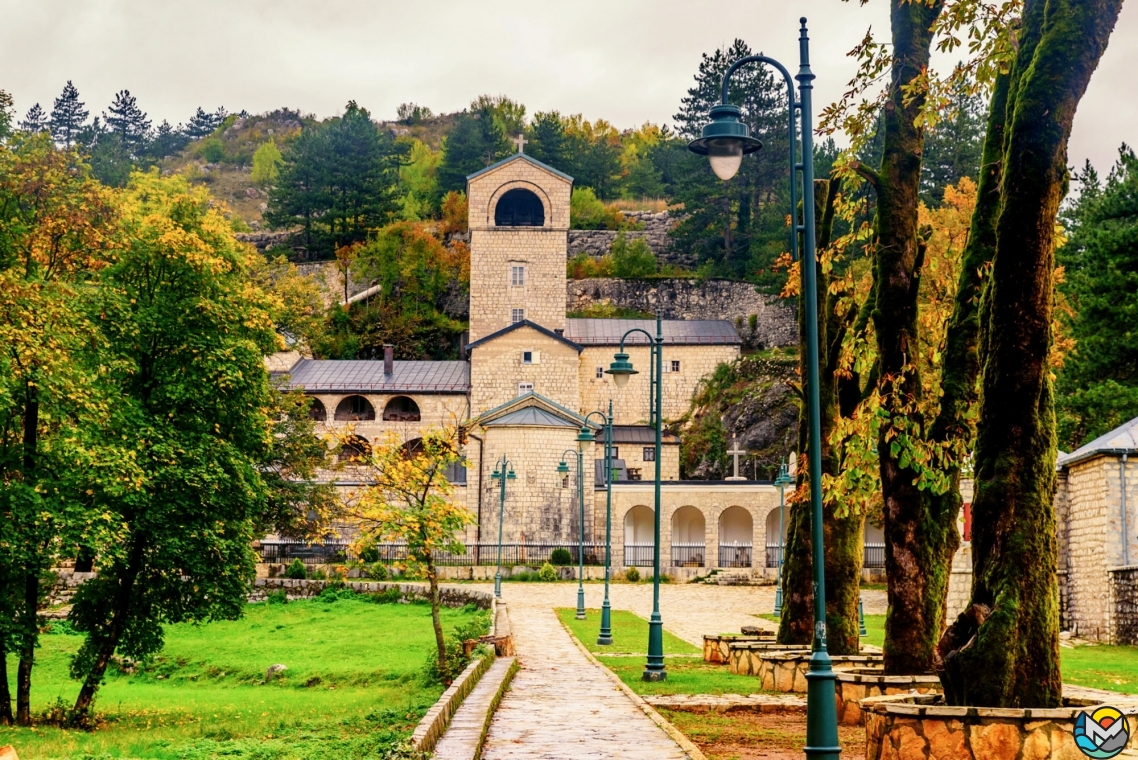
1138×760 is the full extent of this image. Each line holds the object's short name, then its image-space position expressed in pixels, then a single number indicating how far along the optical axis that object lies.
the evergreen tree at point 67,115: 123.25
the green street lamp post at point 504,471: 42.41
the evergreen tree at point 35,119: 119.14
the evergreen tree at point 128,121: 130.50
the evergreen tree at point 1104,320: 34.34
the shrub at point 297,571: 42.56
